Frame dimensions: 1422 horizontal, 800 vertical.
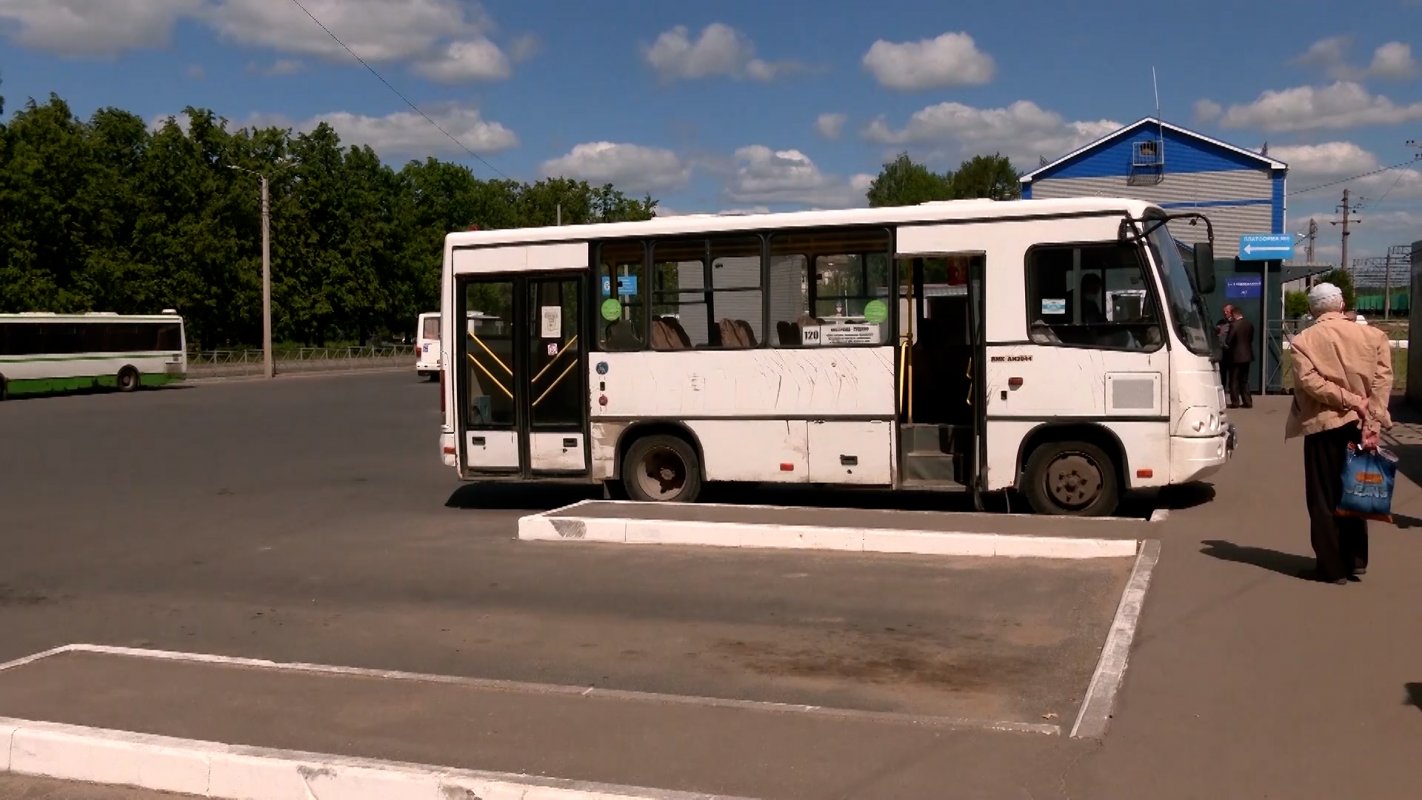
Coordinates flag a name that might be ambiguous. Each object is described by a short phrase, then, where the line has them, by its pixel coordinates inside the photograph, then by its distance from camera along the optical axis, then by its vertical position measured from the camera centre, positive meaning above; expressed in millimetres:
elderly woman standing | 7867 -460
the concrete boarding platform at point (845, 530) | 9734 -1579
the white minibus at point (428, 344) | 48688 -65
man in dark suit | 22406 -183
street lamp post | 53188 +2349
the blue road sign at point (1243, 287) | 25906 +969
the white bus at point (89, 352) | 38844 -207
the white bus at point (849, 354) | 11172 -148
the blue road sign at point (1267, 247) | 25078 +1727
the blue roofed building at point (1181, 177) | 42062 +5474
